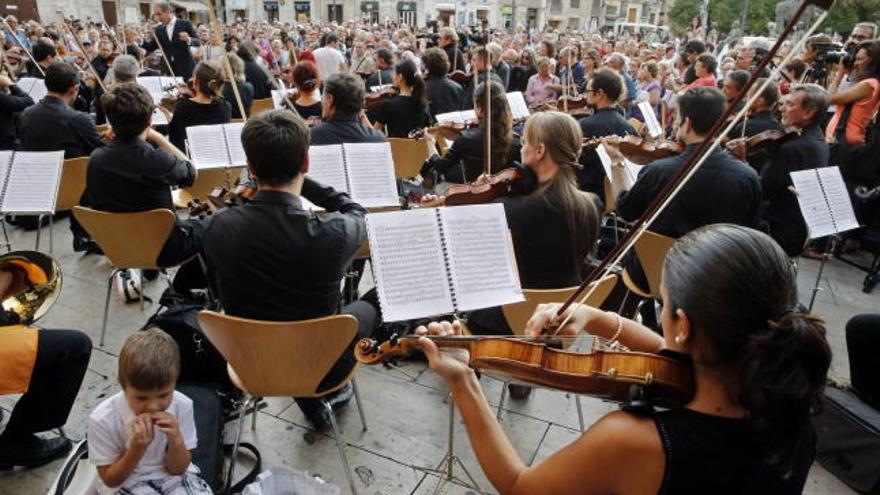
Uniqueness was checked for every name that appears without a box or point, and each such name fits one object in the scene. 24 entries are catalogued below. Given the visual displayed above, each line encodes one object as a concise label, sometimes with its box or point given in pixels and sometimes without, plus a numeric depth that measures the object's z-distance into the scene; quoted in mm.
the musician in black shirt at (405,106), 5734
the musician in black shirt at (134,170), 3309
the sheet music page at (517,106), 6078
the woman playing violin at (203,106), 5070
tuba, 2295
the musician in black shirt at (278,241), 2205
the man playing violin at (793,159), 4066
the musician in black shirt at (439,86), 6414
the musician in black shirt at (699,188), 3080
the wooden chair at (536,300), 2396
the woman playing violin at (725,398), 1105
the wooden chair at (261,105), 6509
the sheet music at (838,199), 3711
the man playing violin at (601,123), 4664
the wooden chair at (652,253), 3020
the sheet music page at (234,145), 4301
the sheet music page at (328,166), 3252
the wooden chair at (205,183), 4570
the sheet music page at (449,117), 5516
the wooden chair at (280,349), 1986
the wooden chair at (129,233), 3098
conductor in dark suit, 8488
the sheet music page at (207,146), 4168
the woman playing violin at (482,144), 4195
